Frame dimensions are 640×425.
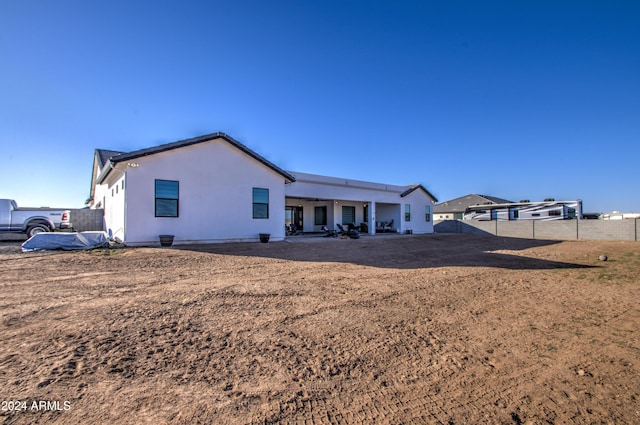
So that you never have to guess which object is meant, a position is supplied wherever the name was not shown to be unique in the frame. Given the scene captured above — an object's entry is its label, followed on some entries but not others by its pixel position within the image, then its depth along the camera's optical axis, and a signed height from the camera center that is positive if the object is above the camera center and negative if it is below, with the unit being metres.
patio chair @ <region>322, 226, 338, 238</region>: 19.63 -0.69
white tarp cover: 10.66 -0.69
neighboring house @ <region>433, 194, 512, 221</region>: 40.78 +2.54
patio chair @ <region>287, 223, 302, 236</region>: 20.17 -0.50
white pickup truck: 14.35 +0.16
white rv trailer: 28.00 +1.20
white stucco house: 11.91 +1.29
